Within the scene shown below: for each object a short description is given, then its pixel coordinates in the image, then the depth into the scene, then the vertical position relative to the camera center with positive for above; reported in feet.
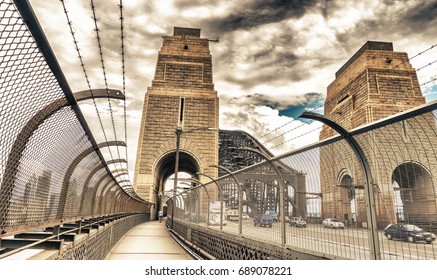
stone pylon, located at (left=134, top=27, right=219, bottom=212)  106.32 +32.52
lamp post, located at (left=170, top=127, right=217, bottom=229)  58.21 +7.15
